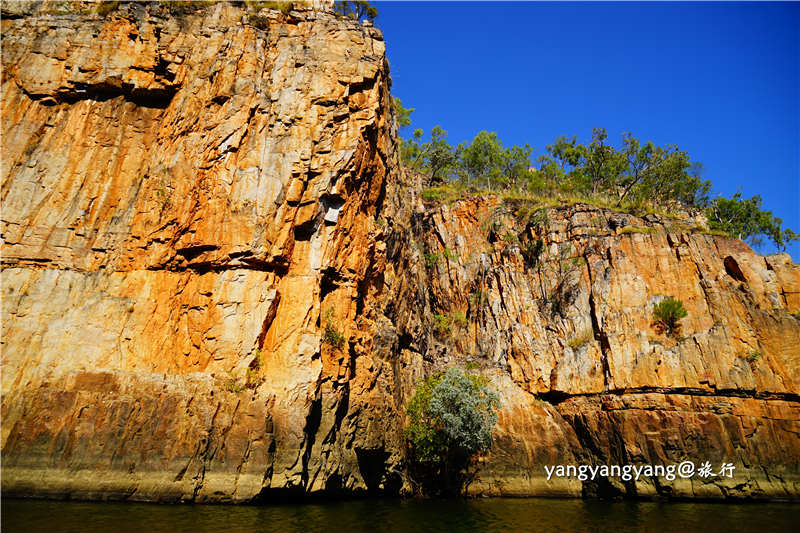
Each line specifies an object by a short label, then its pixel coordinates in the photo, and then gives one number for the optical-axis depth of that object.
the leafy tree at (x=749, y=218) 51.91
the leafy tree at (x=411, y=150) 55.19
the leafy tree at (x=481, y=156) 56.56
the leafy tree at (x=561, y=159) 53.84
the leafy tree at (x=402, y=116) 56.16
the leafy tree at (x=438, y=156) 53.62
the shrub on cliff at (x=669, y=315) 33.69
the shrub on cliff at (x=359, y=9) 33.38
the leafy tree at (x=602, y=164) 50.31
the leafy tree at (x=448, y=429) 28.80
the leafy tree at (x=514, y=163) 54.62
